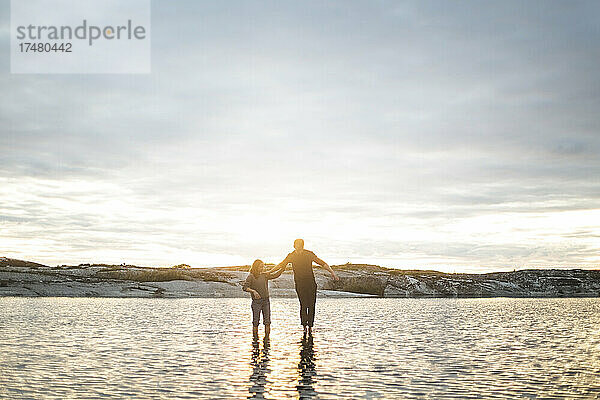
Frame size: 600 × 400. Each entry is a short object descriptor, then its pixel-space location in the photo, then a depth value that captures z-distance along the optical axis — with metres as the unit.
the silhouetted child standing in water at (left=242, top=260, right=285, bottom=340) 21.41
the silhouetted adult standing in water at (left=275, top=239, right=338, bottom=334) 20.75
